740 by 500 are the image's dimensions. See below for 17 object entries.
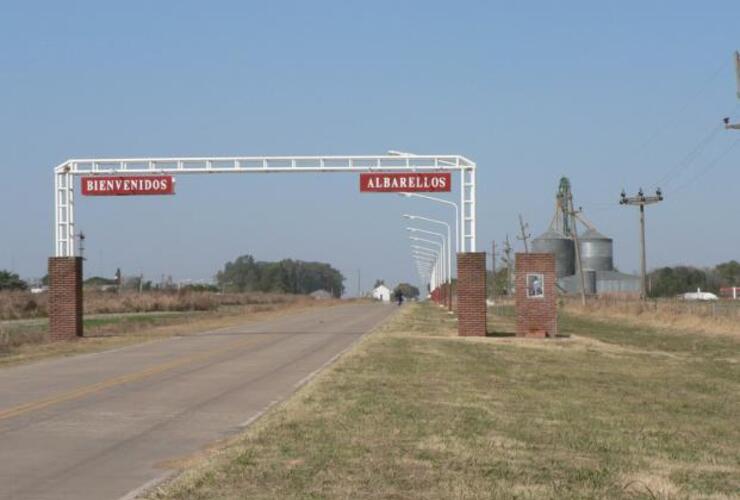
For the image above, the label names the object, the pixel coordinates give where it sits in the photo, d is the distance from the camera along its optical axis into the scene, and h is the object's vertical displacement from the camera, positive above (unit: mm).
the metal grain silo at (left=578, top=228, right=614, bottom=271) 136875 +5522
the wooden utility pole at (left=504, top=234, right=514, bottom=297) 116688 +3477
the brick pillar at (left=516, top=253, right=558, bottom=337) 36969 +3
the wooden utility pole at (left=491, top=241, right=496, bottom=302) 116562 +2244
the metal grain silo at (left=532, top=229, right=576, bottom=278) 127562 +5734
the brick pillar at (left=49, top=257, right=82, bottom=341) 37750 +227
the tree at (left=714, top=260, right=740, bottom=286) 165788 +3350
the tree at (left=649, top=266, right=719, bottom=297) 147250 +2003
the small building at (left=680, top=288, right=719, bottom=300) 114694 +33
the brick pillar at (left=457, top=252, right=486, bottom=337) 37000 +201
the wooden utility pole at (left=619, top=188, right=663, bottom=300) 71062 +5873
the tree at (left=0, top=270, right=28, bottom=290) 123350 +2794
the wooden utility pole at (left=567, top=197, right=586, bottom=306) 76062 +4597
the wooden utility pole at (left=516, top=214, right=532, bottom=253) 95375 +5379
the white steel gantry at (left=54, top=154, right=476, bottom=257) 39031 +4681
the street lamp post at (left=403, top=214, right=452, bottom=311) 76662 +1377
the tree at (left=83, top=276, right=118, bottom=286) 182425 +4104
